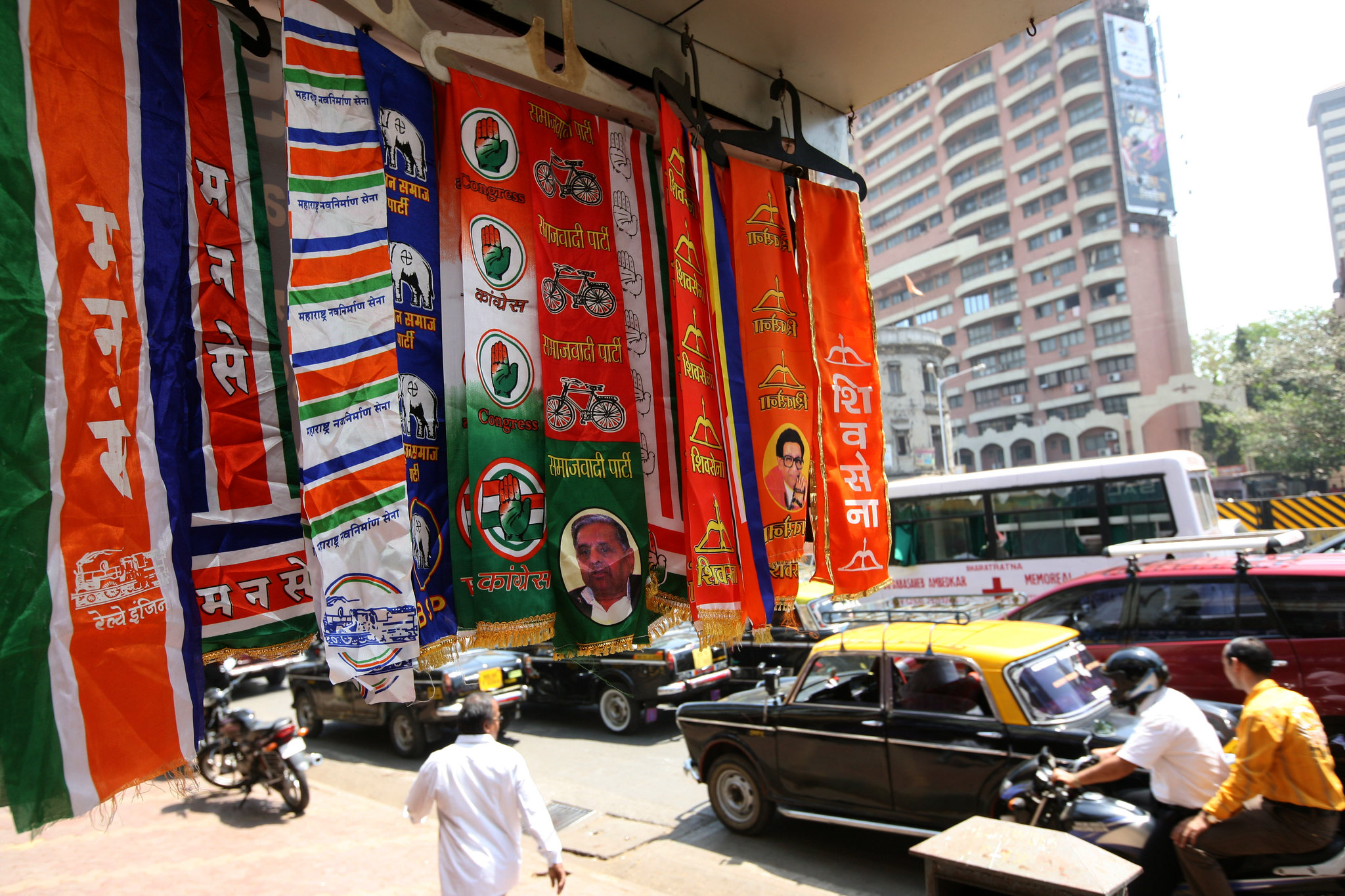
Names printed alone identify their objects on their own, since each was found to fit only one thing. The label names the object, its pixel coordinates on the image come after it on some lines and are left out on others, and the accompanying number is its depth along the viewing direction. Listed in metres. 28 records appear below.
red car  6.14
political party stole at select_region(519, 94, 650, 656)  2.21
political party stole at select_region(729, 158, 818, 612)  2.64
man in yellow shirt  3.47
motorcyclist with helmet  3.86
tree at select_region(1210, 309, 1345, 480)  30.84
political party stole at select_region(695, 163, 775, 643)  2.47
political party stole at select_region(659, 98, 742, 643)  2.34
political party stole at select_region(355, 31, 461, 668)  1.99
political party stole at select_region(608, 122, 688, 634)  2.41
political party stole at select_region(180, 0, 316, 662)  1.75
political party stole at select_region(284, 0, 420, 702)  1.73
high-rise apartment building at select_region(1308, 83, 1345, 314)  118.50
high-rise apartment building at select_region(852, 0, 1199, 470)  47.22
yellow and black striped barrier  20.14
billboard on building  47.22
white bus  12.49
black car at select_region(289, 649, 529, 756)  9.36
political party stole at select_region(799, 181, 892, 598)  2.85
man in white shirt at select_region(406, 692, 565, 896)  3.64
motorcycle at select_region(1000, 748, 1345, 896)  3.57
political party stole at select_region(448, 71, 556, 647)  2.05
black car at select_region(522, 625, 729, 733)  9.70
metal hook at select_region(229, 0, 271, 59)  1.95
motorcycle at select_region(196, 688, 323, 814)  7.65
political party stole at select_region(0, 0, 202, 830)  1.38
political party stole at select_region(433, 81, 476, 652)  2.03
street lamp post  33.79
